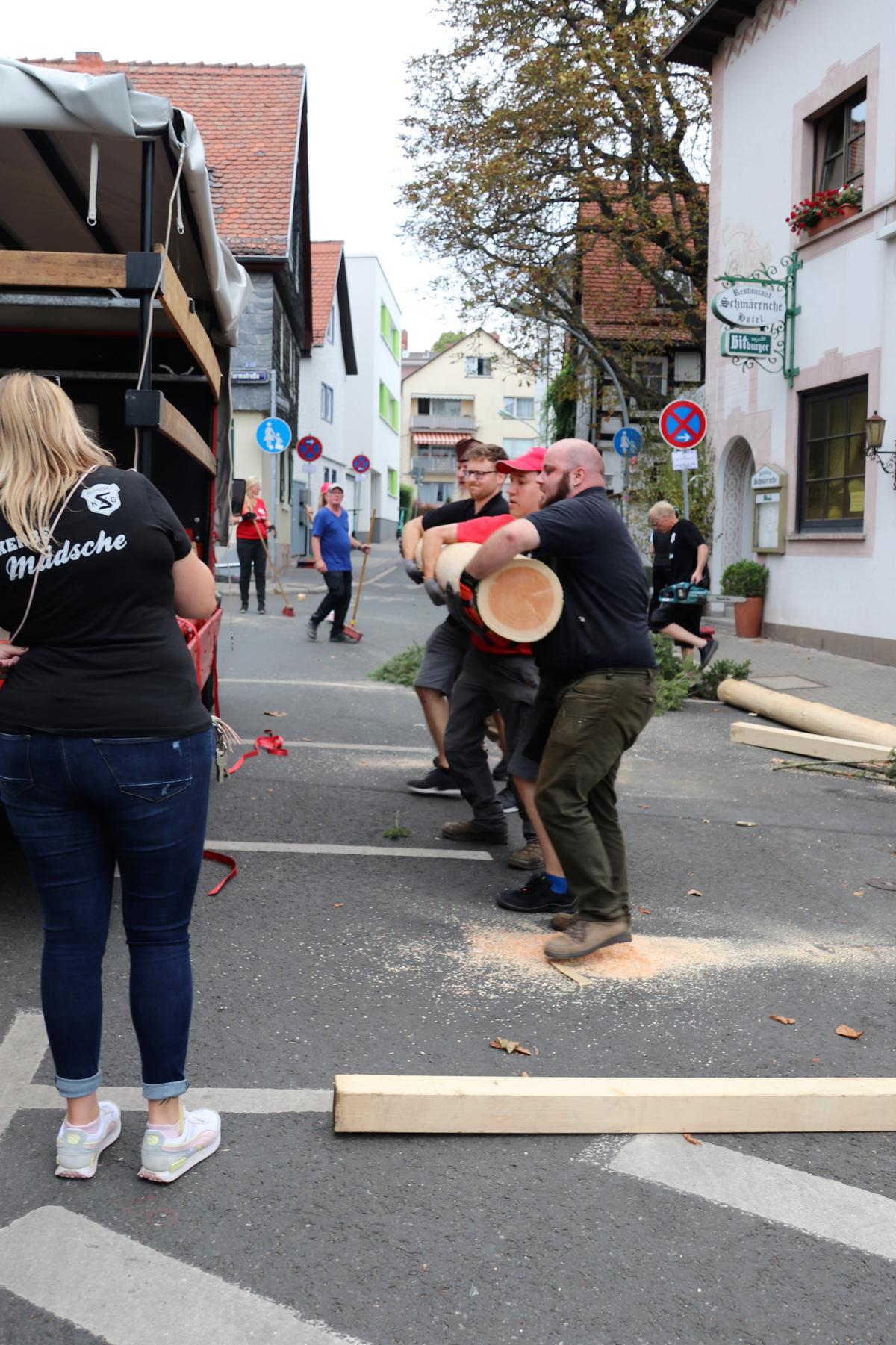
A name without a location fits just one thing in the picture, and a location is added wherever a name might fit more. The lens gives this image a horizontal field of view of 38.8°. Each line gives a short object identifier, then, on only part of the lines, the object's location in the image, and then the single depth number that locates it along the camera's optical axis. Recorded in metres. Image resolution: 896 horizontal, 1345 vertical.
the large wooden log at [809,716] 9.26
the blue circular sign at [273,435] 26.83
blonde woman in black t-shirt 2.75
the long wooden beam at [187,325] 5.06
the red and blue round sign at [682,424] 15.88
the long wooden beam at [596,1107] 3.18
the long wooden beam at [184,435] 5.49
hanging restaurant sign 15.88
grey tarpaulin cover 4.62
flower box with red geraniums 14.75
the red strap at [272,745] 8.31
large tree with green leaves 21.83
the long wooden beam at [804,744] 8.80
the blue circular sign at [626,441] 24.88
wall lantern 13.43
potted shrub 17.08
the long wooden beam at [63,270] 4.76
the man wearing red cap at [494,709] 5.13
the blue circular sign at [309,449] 29.12
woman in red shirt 18.41
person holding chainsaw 12.48
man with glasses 6.35
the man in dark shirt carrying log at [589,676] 4.47
